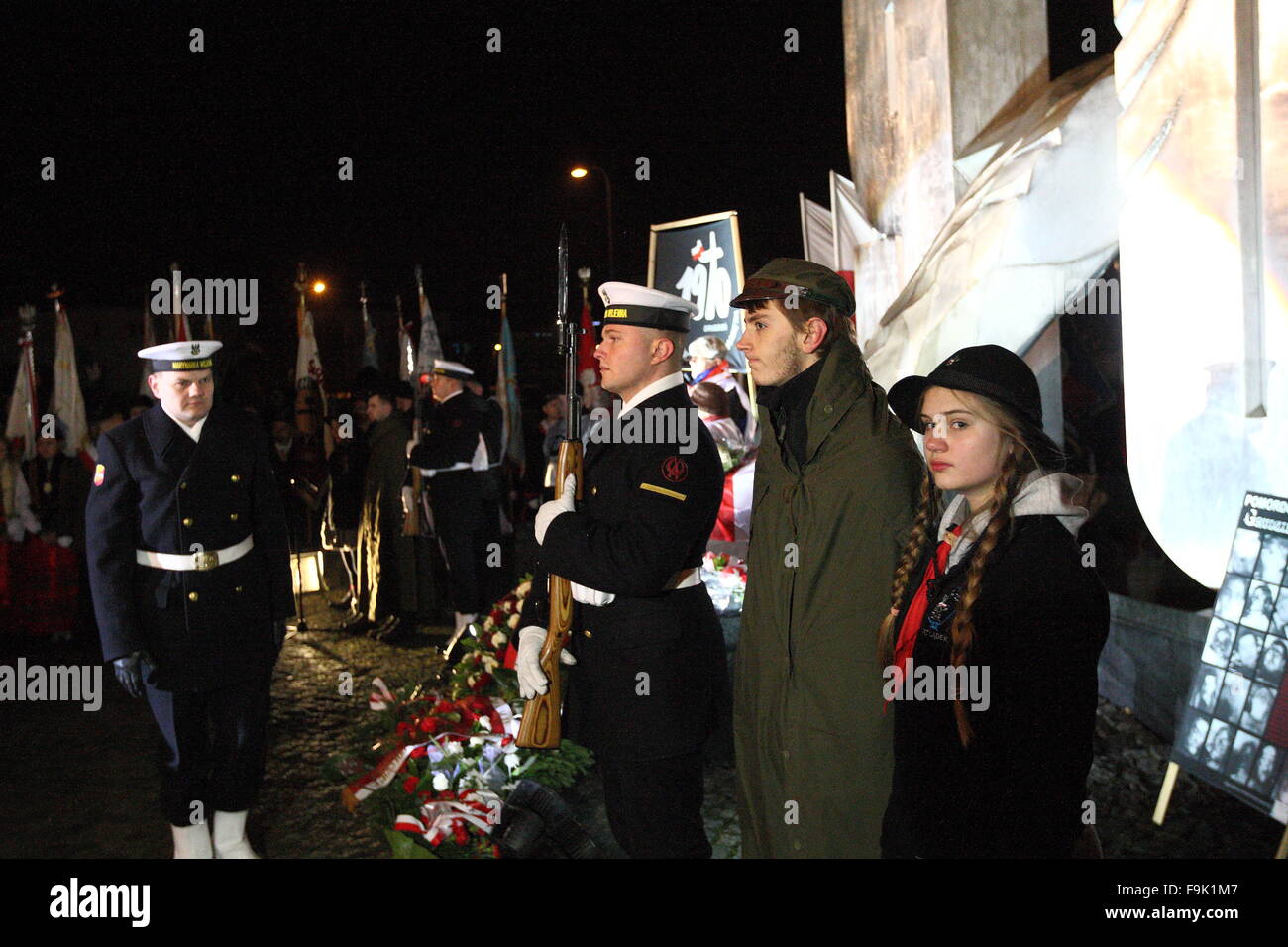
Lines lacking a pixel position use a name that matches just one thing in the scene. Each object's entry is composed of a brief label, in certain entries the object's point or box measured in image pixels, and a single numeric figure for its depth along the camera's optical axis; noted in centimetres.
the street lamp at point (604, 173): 1543
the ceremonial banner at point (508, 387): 1348
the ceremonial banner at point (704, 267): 796
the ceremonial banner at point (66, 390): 1135
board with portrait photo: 370
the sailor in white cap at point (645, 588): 292
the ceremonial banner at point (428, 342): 1168
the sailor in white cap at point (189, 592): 393
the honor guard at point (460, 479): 782
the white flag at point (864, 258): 641
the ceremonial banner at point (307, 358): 1299
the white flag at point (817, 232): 837
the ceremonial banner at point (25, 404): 1033
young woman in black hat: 199
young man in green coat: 253
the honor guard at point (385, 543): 846
